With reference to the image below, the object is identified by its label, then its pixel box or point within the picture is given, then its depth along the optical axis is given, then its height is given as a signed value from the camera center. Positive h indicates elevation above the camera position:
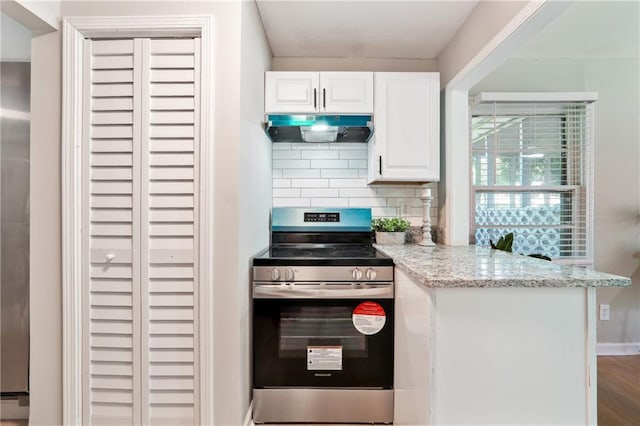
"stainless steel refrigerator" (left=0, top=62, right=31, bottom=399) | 1.65 -0.02
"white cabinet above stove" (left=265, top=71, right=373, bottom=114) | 2.12 +0.83
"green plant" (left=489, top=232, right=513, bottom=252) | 2.19 -0.21
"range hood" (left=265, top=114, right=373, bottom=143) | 2.05 +0.60
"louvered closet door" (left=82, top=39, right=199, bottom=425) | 1.50 -0.09
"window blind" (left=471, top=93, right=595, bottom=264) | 2.66 +0.34
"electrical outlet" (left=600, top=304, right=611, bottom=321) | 2.65 -0.84
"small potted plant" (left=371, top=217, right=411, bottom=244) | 2.35 -0.13
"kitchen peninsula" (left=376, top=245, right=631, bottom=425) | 1.07 -0.48
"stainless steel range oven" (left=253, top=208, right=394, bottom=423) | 1.71 -0.71
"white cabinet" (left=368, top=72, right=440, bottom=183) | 2.15 +0.61
